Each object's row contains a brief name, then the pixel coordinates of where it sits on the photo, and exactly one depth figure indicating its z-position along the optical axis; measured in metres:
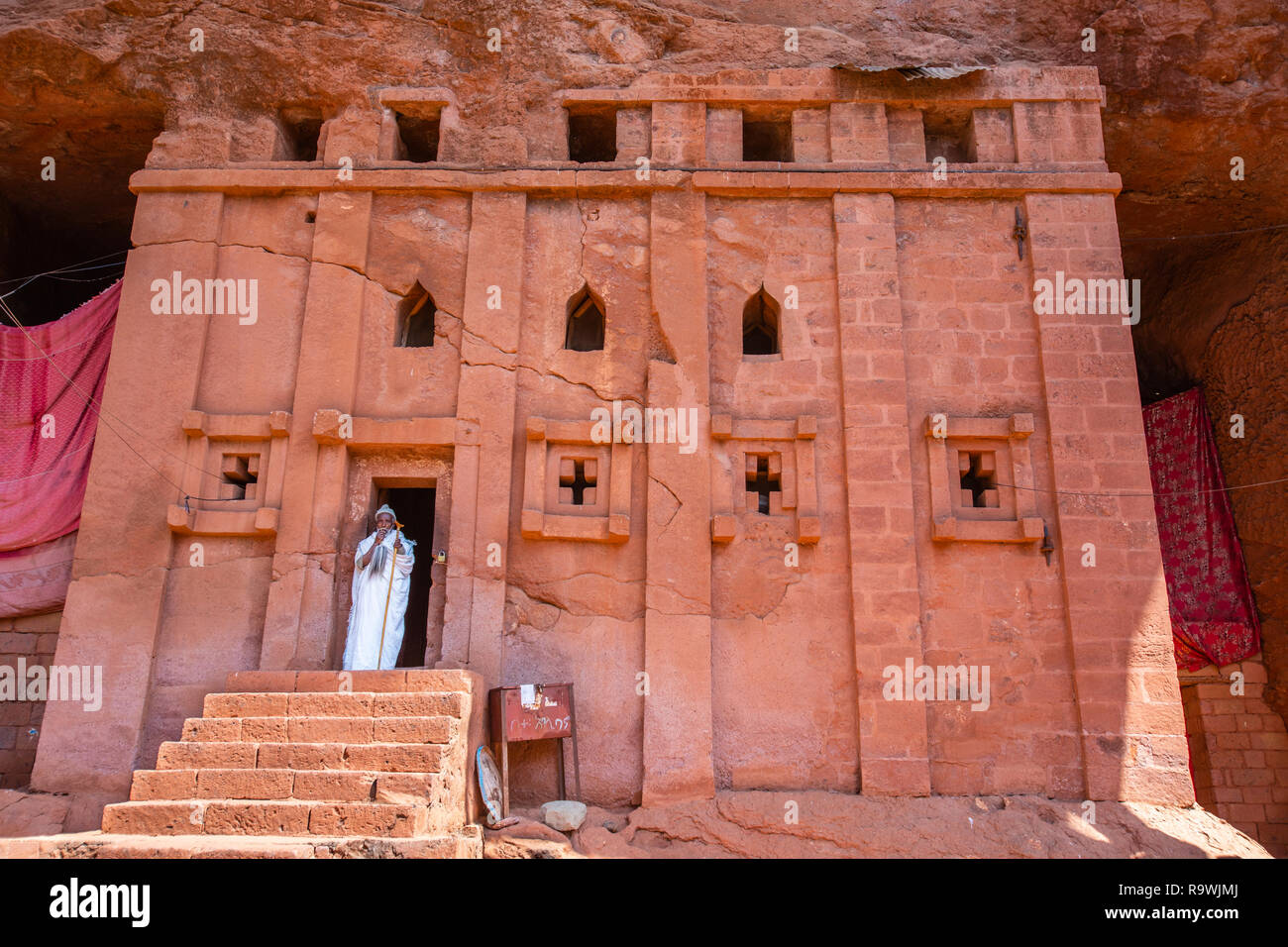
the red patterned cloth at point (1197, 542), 11.58
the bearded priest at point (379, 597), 8.51
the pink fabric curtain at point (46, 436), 9.50
